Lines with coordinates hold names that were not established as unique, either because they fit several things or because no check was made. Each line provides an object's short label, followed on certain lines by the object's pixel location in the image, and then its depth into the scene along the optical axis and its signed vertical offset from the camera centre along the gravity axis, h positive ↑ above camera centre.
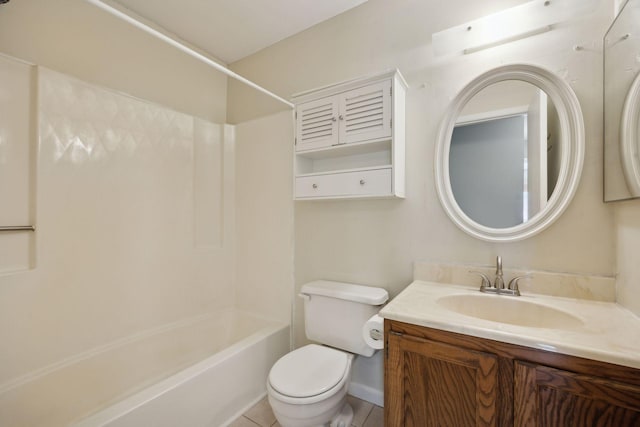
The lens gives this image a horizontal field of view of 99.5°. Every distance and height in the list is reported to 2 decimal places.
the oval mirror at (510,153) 1.24 +0.30
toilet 1.24 -0.81
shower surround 1.41 -0.20
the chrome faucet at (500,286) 1.26 -0.34
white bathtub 1.28 -0.97
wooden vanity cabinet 0.75 -0.55
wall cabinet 1.50 +0.45
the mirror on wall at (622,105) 0.97 +0.42
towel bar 1.33 -0.08
